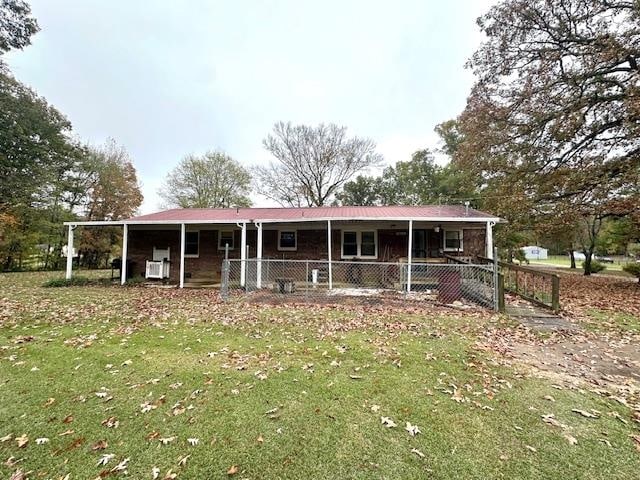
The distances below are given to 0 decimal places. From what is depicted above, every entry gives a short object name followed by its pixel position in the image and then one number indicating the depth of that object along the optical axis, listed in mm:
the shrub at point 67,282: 12209
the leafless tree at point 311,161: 28359
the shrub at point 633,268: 15519
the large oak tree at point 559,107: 11133
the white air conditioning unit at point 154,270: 13330
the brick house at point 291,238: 12664
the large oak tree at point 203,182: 28500
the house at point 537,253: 51131
